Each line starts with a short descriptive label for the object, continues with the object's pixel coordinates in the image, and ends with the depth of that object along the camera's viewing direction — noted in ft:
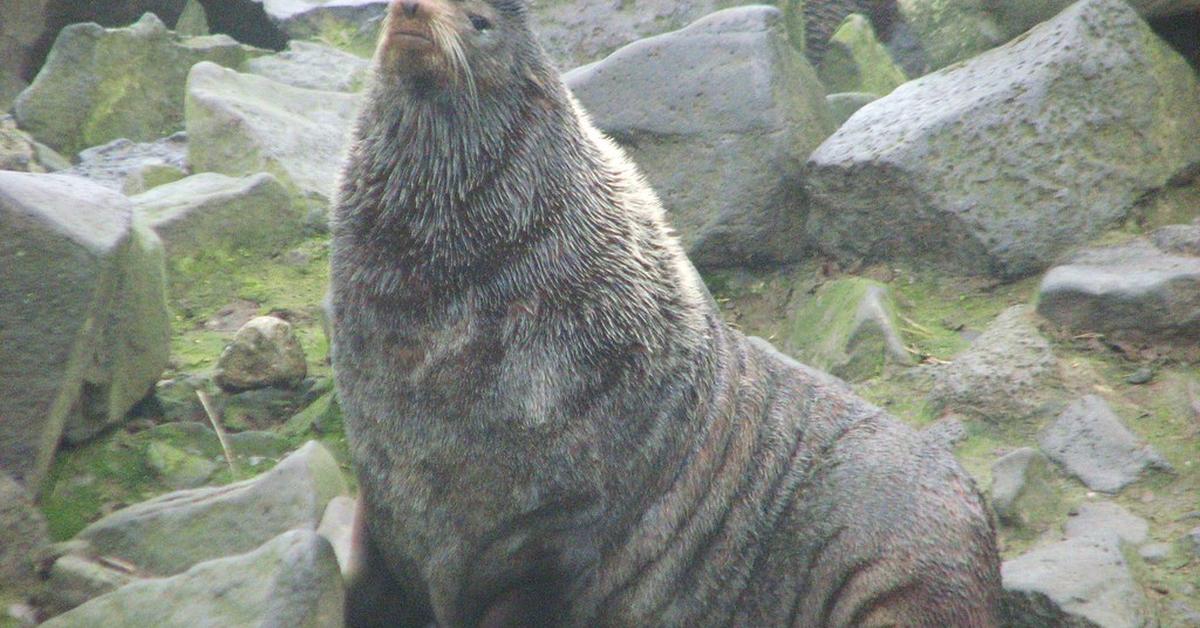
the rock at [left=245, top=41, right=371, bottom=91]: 63.87
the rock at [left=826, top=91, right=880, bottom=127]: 58.34
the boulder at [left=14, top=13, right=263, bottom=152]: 61.52
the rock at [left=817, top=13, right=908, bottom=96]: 68.59
